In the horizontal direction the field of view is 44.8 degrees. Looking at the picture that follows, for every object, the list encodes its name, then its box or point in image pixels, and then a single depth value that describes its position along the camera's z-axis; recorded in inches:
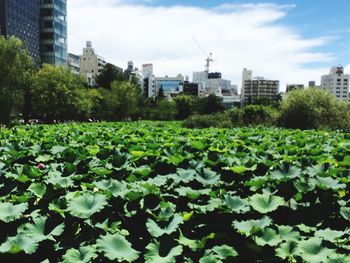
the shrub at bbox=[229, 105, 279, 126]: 1304.1
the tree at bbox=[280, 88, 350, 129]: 1195.9
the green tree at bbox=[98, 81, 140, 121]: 2308.1
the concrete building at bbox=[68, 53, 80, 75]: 3831.2
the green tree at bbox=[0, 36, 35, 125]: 1224.8
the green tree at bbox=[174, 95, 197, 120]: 3324.3
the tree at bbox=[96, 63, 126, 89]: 2920.8
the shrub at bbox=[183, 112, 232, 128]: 1276.6
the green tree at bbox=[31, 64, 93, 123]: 1657.2
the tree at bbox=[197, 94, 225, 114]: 3316.9
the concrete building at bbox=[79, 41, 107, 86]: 4539.9
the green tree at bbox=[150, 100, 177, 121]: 3044.0
